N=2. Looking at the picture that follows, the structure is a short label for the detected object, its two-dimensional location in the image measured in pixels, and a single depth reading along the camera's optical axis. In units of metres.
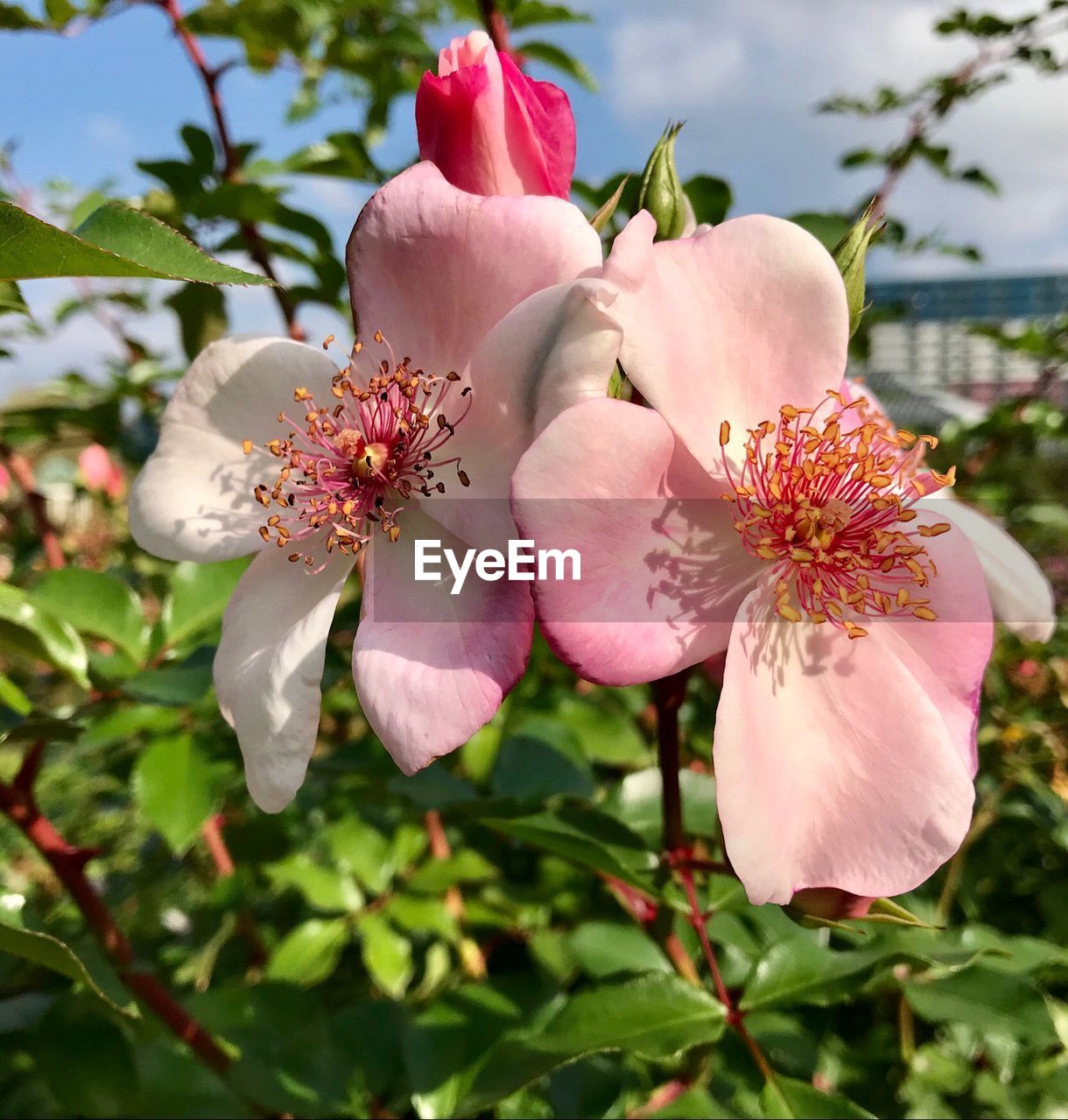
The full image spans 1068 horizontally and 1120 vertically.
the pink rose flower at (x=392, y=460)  0.15
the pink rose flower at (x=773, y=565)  0.15
